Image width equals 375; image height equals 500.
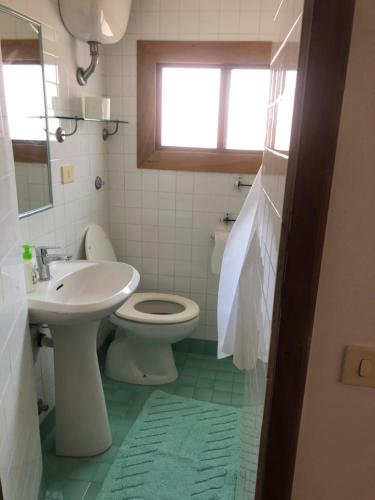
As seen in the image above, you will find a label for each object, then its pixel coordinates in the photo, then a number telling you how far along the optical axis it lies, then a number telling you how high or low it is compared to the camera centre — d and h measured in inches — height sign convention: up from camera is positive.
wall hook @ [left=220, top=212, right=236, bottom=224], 101.0 -20.9
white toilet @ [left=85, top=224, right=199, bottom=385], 89.1 -44.3
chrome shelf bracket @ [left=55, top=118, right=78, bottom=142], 75.9 -1.5
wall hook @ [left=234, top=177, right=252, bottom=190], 98.1 -12.3
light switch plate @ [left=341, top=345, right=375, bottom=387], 29.9 -16.7
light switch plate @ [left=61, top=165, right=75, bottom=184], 78.9 -9.2
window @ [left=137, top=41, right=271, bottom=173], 93.4 +5.2
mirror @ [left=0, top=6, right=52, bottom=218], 61.2 +3.0
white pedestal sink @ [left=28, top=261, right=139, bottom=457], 62.7 -34.9
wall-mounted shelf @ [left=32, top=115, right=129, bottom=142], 75.7 +0.1
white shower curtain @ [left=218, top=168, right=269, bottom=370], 47.3 -20.1
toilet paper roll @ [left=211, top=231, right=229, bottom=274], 97.9 -27.9
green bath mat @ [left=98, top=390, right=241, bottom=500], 65.8 -57.1
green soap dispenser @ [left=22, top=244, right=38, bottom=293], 61.9 -21.5
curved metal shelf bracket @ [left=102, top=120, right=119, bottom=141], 98.0 -1.3
